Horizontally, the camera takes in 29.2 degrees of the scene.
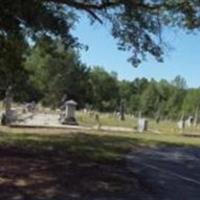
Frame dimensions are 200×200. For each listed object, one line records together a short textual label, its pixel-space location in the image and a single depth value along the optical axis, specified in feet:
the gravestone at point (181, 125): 97.76
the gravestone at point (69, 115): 81.39
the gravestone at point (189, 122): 131.45
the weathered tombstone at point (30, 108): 120.24
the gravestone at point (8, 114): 63.34
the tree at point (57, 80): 188.77
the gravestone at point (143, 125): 73.37
